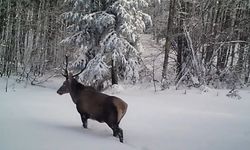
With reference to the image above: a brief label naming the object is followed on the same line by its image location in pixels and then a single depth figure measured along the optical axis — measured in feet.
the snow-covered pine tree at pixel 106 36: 64.28
